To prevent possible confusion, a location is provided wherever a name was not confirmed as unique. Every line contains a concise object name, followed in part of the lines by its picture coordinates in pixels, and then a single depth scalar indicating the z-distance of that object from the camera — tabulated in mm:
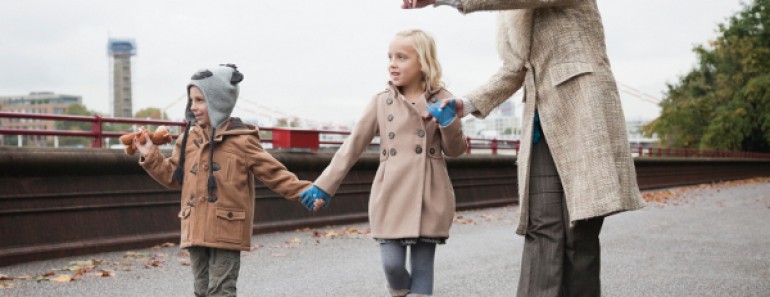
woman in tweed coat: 3436
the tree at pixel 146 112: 161875
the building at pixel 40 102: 179625
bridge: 6961
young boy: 3939
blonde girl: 3971
